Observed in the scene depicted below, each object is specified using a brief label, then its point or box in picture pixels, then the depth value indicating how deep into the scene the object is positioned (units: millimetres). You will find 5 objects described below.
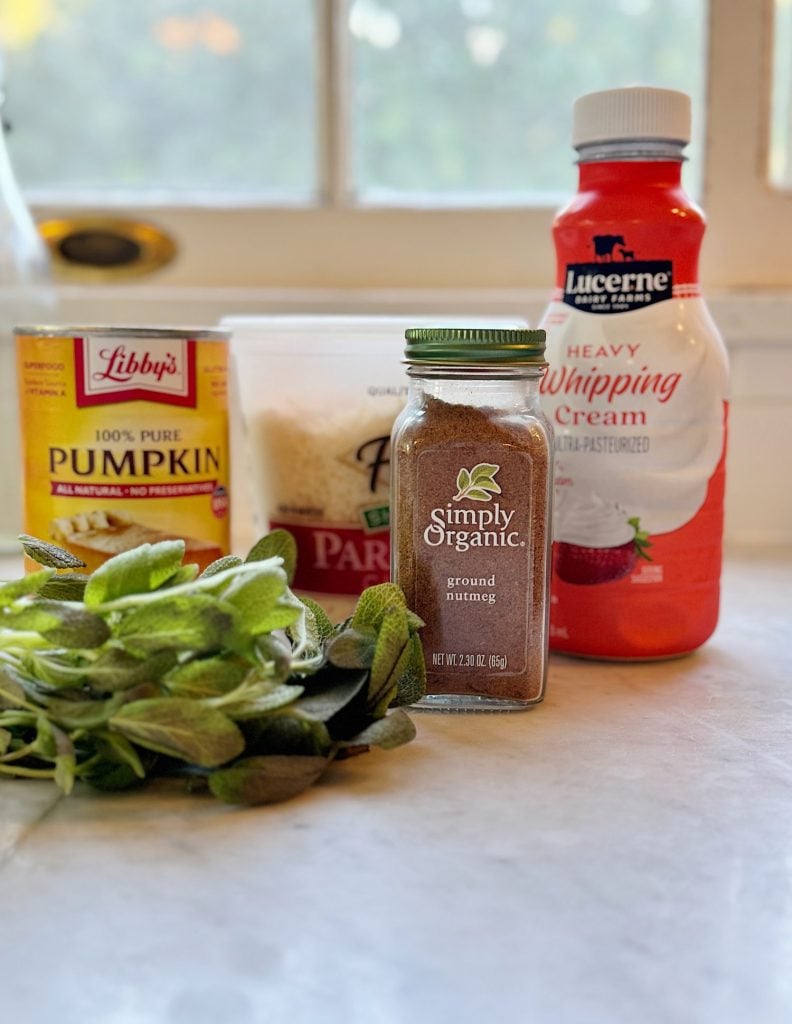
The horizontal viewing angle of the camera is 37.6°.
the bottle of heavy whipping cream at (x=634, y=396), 668
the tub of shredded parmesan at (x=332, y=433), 798
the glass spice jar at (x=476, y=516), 587
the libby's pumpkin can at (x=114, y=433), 694
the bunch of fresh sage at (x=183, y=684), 475
